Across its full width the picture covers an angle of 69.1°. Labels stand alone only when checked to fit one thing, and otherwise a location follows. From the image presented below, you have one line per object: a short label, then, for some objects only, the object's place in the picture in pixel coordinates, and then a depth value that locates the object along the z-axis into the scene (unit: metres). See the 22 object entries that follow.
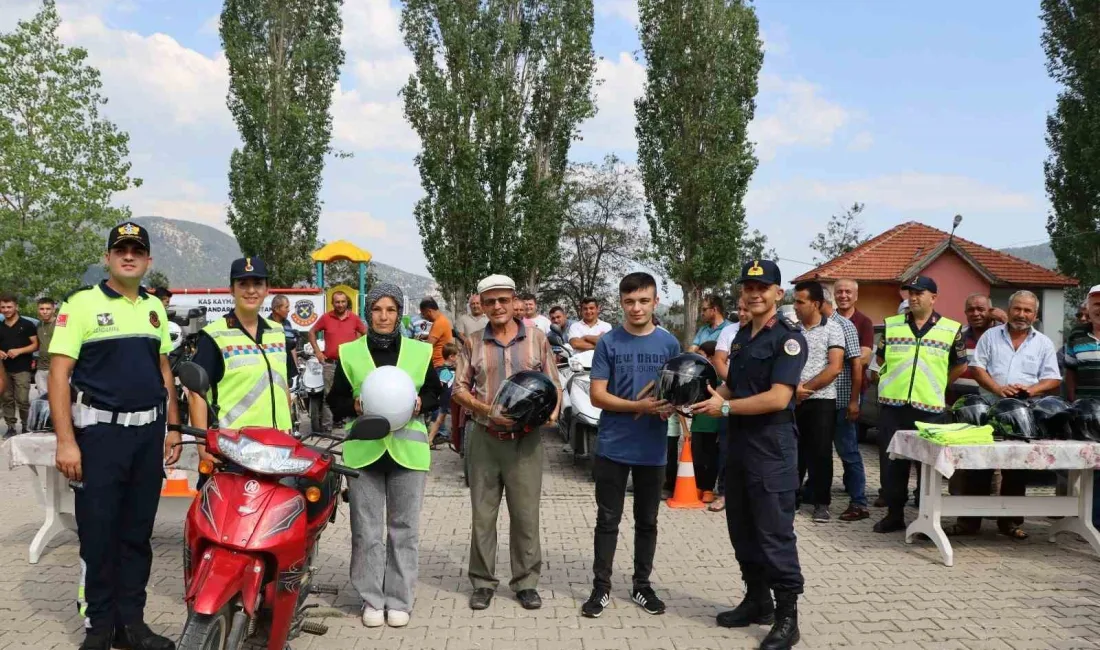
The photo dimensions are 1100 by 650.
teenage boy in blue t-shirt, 4.54
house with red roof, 28.38
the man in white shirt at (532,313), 11.03
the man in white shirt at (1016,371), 6.36
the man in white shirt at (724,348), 7.24
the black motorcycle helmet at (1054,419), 5.89
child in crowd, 9.05
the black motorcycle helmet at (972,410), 6.06
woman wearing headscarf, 4.36
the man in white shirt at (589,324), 10.37
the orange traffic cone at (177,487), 5.64
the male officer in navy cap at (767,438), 4.11
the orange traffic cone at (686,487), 7.34
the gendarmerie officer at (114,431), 3.81
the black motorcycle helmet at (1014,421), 5.80
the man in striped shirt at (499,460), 4.65
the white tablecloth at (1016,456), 5.51
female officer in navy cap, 4.16
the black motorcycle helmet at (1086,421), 5.87
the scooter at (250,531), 2.98
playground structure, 20.25
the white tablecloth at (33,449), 5.21
